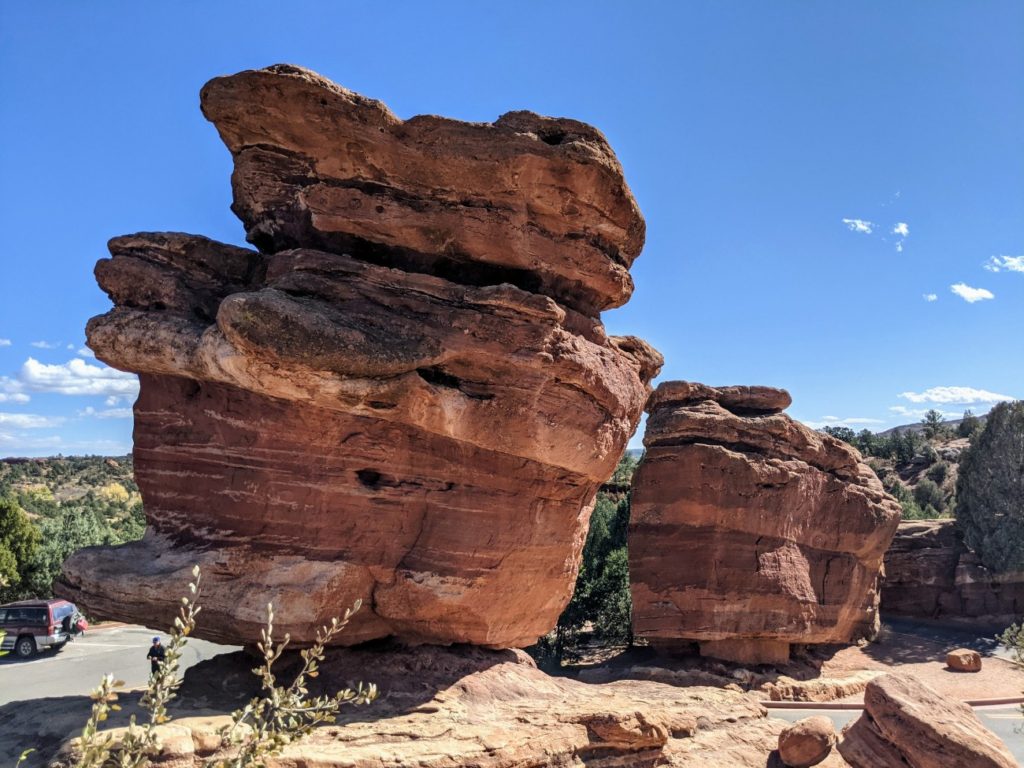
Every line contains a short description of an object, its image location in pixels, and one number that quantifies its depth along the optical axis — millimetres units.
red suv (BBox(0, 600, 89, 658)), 24203
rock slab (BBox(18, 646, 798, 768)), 8109
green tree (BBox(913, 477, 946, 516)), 51625
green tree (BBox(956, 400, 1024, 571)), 28781
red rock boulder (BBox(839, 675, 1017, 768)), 10367
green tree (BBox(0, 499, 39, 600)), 29500
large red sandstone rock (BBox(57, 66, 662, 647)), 9602
